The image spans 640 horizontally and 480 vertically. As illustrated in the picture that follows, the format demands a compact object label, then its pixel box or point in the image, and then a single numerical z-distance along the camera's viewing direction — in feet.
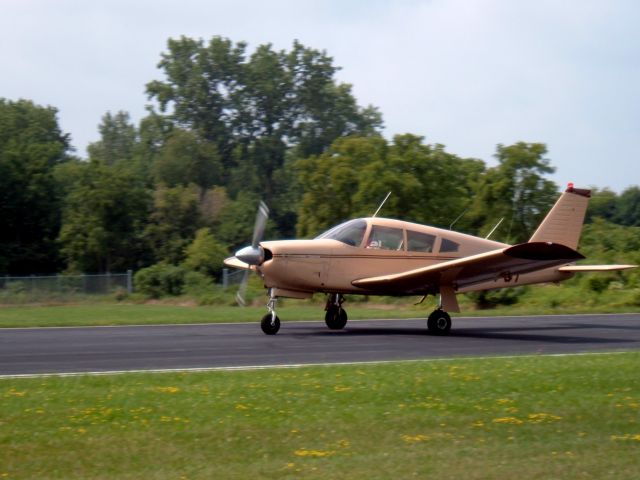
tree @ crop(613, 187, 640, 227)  301.63
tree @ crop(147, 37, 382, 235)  318.45
